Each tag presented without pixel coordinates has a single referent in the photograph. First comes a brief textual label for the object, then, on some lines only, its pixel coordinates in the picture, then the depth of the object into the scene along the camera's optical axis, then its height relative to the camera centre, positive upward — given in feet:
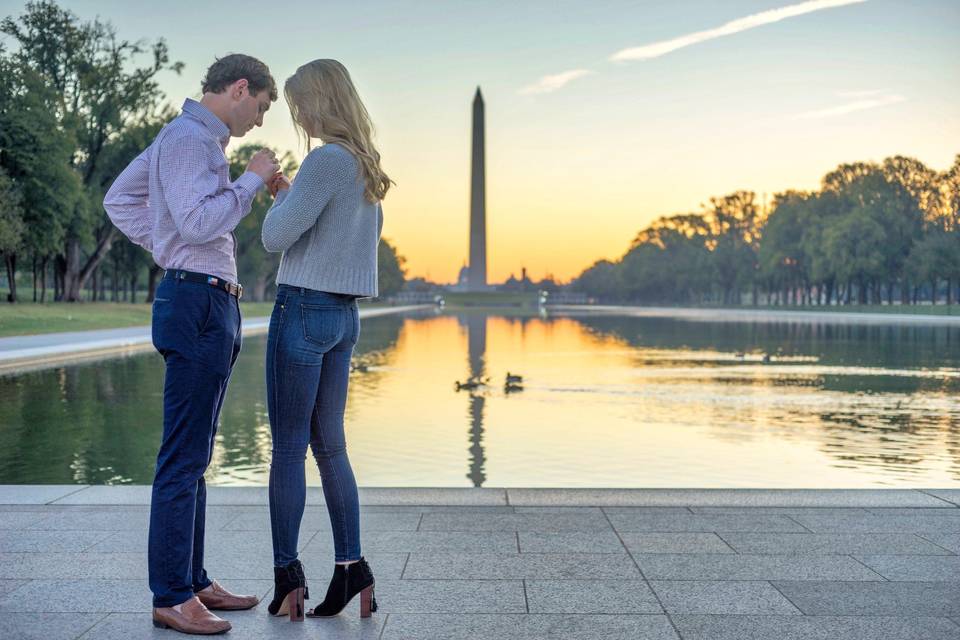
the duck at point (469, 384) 55.42 -5.00
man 12.24 -0.01
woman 12.46 -0.18
